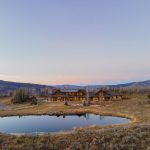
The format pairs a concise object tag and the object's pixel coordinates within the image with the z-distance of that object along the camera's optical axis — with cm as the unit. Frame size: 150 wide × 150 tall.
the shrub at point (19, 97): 4859
